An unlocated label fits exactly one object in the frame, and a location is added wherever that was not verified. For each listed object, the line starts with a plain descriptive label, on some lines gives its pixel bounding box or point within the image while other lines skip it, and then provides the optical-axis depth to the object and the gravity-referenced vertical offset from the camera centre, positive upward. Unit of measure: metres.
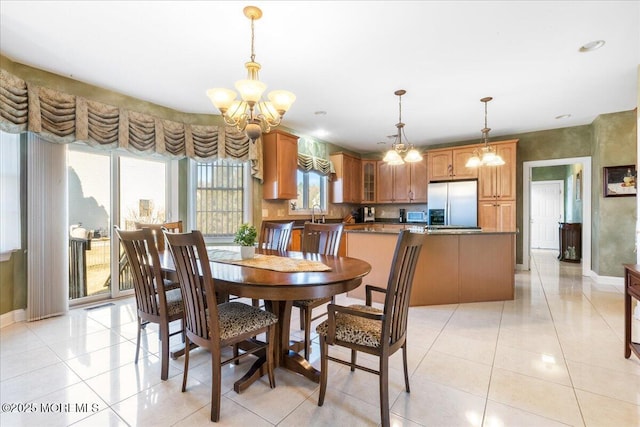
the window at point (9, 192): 2.81 +0.20
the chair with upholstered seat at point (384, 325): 1.50 -0.65
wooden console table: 2.11 -0.64
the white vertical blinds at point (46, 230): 2.99 -0.19
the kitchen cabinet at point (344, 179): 6.18 +0.72
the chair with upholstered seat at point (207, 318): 1.57 -0.64
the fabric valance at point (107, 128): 2.73 +1.00
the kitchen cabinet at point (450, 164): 5.54 +0.96
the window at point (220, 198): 4.39 +0.22
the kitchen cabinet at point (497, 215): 5.15 -0.05
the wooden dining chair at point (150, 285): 1.89 -0.50
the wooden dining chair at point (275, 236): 3.04 -0.25
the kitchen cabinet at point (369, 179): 6.78 +0.77
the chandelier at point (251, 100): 2.08 +0.86
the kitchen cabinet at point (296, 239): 4.82 -0.44
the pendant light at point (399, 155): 3.35 +0.69
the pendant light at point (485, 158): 3.52 +0.67
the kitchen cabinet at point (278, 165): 4.59 +0.76
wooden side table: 6.40 -0.67
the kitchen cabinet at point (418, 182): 6.17 +0.66
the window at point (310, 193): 5.64 +0.40
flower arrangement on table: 2.38 -0.24
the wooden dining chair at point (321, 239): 2.73 -0.26
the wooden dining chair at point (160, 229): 2.93 -0.17
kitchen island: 3.49 -0.65
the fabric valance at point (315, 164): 5.31 +0.93
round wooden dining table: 1.56 -0.40
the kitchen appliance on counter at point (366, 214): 7.01 -0.04
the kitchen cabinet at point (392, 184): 6.42 +0.65
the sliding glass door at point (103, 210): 3.49 +0.03
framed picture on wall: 4.29 +0.47
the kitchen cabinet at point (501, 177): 5.15 +0.64
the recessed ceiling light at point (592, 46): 2.53 +1.48
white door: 7.91 +0.01
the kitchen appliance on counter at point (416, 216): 6.31 -0.08
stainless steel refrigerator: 5.45 +0.18
